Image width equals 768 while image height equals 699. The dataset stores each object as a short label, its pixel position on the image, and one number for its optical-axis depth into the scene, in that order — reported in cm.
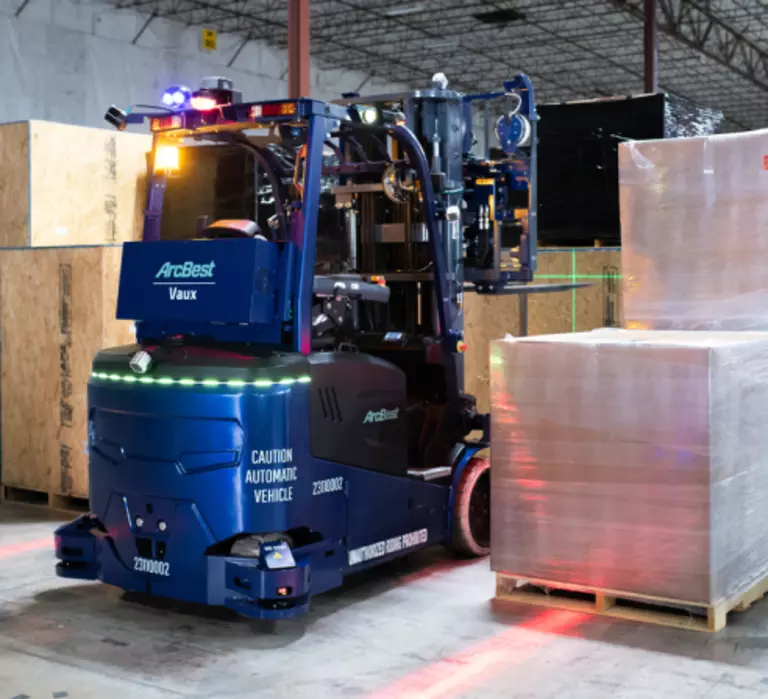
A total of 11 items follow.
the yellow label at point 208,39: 2119
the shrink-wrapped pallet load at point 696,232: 605
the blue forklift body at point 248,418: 500
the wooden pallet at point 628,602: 511
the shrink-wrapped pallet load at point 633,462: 504
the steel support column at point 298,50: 1143
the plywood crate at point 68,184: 861
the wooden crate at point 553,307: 832
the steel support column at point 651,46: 1811
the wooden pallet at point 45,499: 820
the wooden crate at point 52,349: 798
